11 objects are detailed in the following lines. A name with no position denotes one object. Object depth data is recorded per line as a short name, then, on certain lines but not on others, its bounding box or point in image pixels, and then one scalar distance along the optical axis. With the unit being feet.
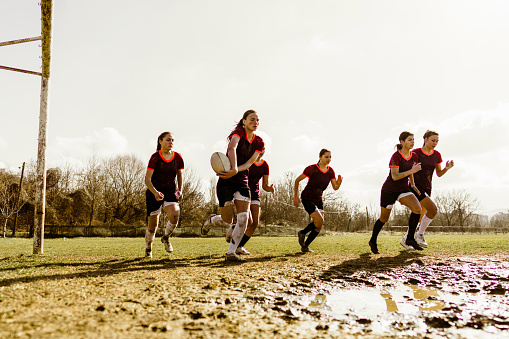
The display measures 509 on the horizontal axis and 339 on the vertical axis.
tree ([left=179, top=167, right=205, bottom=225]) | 142.31
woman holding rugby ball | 18.29
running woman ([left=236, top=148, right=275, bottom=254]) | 22.79
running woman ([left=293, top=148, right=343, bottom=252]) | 25.67
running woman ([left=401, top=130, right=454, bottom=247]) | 24.89
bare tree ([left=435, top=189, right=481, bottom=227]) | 234.99
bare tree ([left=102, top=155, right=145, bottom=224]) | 162.20
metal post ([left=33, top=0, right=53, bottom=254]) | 21.97
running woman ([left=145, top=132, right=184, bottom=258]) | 21.47
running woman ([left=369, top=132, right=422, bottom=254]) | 22.81
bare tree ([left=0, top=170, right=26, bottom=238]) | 112.78
